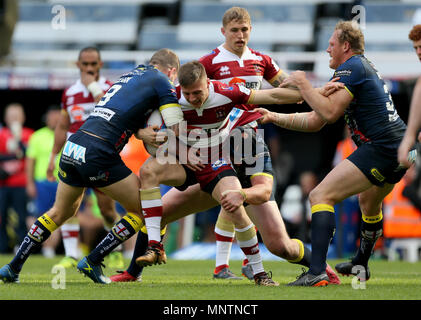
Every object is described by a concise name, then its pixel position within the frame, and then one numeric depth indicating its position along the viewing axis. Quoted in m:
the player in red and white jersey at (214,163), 11.75
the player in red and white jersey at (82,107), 17.34
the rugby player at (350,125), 11.80
